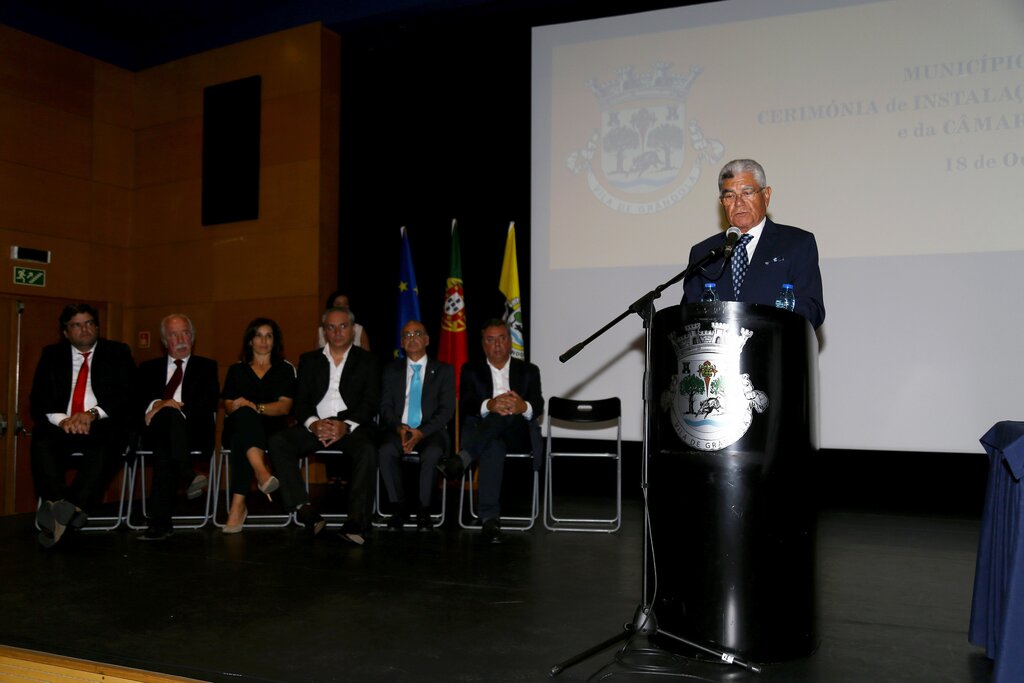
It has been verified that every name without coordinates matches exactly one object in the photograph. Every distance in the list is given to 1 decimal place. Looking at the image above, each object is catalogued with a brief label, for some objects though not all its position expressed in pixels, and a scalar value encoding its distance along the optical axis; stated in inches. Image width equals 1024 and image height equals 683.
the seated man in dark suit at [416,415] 179.6
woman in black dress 181.0
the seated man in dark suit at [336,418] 172.6
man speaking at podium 96.0
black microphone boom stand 84.0
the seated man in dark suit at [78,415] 169.3
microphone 80.5
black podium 85.4
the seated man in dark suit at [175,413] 176.4
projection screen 176.7
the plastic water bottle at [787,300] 91.0
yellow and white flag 225.1
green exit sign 265.3
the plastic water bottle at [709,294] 91.4
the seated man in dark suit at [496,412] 178.2
